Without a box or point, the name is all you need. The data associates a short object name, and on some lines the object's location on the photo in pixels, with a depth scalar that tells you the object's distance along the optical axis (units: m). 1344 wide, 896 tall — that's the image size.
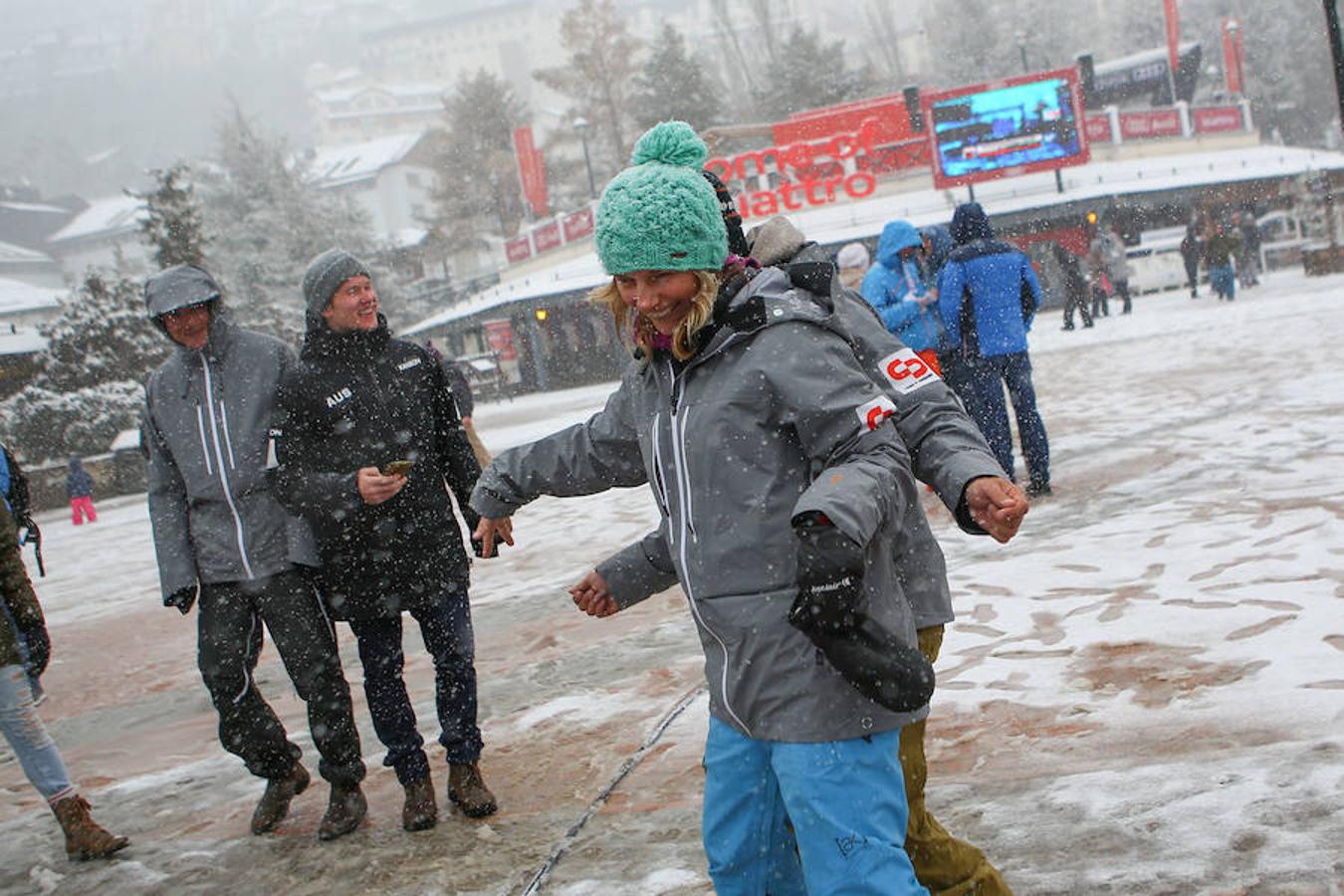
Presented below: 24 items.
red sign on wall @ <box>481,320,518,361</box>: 37.41
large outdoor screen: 30.20
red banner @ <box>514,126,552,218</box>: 42.97
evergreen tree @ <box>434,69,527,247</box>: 57.62
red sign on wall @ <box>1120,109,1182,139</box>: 36.47
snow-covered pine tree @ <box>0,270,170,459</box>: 24.92
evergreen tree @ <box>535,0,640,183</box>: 58.16
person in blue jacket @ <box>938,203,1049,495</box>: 7.05
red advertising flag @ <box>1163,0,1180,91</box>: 43.50
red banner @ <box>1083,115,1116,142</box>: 36.75
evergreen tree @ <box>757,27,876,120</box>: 52.75
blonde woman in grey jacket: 2.01
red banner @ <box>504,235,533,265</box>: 41.32
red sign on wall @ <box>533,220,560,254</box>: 39.97
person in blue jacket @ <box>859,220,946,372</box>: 7.25
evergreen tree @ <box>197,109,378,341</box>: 40.66
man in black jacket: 3.75
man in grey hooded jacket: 3.88
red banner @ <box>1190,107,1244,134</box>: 37.78
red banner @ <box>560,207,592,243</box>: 39.07
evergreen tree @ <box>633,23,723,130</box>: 51.19
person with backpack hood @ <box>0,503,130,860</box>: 3.92
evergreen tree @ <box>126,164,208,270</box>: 30.66
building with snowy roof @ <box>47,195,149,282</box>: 82.25
